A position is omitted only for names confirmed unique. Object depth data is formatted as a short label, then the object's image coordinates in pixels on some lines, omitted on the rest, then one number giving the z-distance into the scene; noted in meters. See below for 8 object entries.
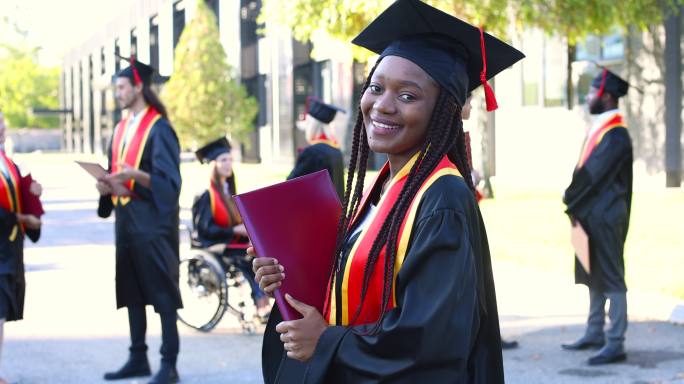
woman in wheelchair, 8.31
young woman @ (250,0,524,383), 2.26
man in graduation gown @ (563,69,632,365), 6.85
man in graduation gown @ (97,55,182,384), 6.23
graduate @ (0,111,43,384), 5.91
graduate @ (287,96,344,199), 7.79
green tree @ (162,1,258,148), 38.84
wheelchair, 8.17
